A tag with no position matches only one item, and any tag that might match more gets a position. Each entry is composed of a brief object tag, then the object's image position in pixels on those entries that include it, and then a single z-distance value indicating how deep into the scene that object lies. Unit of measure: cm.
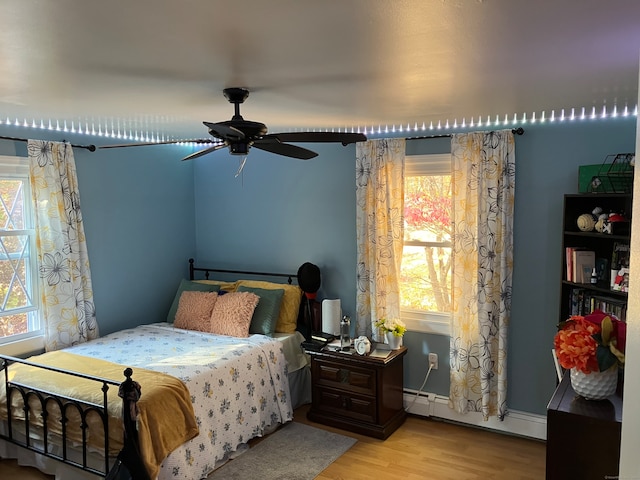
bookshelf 296
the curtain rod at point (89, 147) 404
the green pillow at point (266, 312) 421
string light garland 329
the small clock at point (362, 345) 386
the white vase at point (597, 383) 192
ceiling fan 242
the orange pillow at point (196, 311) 432
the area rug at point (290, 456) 329
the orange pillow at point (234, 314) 414
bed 284
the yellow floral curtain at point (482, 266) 363
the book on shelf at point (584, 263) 319
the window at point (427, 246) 400
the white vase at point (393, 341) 393
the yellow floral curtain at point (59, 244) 377
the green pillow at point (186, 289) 460
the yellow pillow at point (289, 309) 434
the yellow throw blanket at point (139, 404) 279
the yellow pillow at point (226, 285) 461
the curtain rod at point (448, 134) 359
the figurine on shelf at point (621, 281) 285
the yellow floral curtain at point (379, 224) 403
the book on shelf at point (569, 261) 323
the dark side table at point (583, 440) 179
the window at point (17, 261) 372
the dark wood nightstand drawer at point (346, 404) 382
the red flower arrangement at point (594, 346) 188
